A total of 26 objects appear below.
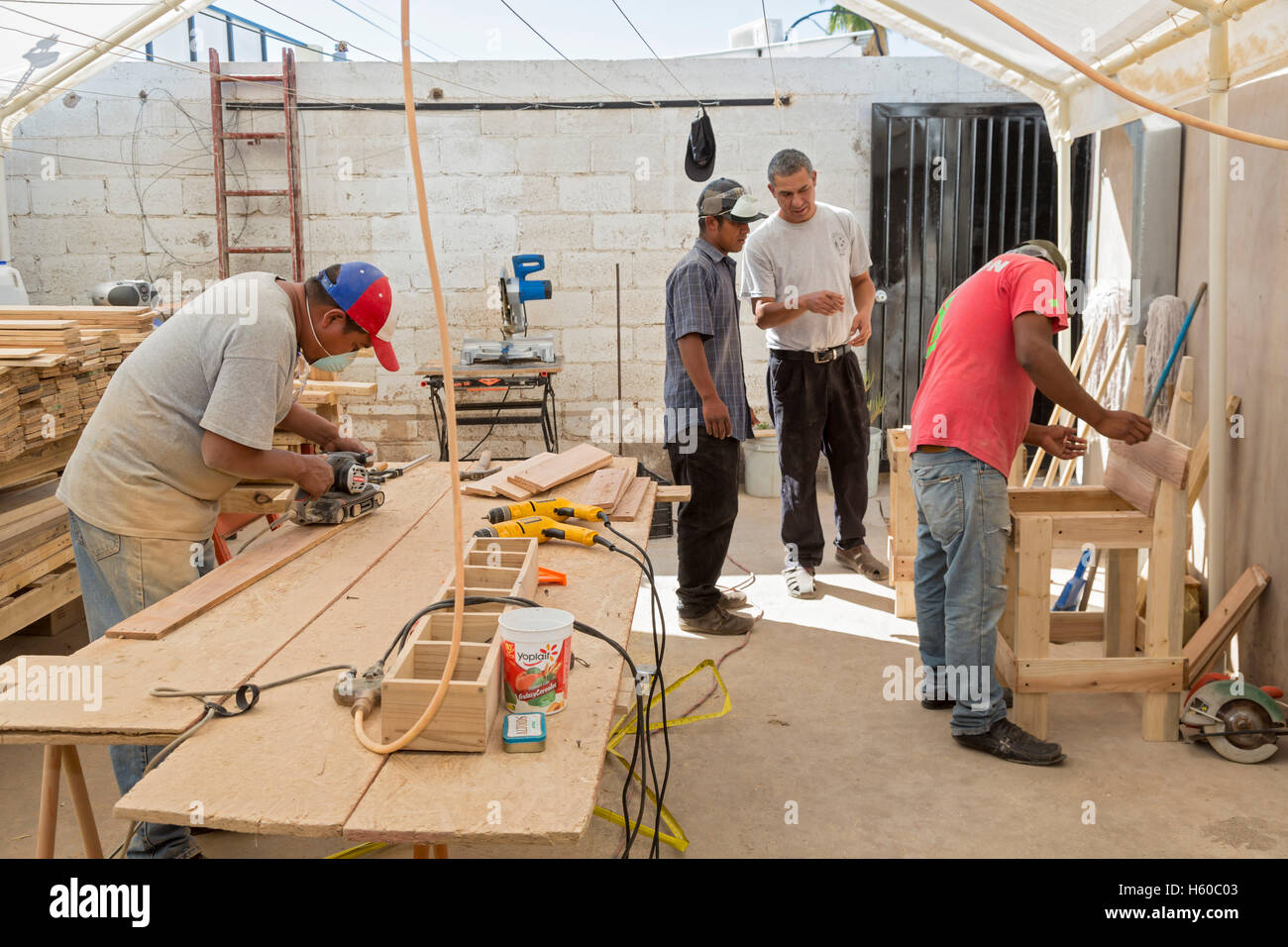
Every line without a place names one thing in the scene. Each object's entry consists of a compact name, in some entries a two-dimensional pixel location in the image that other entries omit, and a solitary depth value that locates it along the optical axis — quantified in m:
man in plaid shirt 4.30
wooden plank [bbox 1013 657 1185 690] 3.43
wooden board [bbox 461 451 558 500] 3.48
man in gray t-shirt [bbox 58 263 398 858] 2.65
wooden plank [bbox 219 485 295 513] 3.88
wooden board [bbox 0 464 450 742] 1.87
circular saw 3.30
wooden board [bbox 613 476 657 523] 3.31
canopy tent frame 3.58
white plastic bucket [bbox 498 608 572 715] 1.92
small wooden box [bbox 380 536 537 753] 1.78
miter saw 6.80
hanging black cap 7.24
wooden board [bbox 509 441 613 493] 3.56
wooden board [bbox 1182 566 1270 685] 3.58
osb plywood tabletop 1.58
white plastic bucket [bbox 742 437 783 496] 7.20
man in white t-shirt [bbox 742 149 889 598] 4.95
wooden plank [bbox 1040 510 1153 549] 3.38
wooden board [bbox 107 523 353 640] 2.31
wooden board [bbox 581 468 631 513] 3.37
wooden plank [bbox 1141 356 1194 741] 3.34
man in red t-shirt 3.19
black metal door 7.39
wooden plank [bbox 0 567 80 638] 3.57
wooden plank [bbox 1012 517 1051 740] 3.36
